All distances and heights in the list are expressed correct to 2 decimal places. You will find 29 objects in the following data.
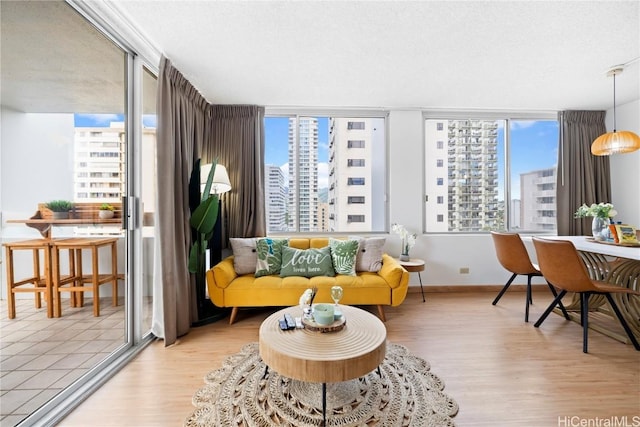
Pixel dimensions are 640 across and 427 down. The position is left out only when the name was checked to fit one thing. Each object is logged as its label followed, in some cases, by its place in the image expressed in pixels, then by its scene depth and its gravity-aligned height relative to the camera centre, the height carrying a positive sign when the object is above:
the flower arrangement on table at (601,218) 2.73 -0.11
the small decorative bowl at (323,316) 1.70 -0.68
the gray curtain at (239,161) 3.50 +0.67
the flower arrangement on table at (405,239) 3.40 -0.39
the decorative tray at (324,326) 1.68 -0.74
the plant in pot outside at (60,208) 1.71 +0.03
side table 3.13 -0.67
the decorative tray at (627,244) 2.41 -0.34
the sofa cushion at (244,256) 2.96 -0.50
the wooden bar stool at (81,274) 1.85 -0.49
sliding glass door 1.51 +0.18
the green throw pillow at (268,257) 2.90 -0.51
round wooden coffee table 1.38 -0.78
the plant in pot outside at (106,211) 2.11 +0.01
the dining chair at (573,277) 2.21 -0.59
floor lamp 2.89 -0.37
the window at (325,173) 3.76 +0.55
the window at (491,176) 3.86 +0.49
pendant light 2.59 +0.67
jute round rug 1.48 -1.17
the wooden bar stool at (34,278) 1.52 -0.41
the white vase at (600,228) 2.74 -0.21
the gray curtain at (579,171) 3.72 +0.53
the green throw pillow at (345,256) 2.92 -0.51
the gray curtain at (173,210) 2.29 +0.02
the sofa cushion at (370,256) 3.03 -0.53
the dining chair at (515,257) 2.85 -0.54
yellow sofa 2.65 -0.79
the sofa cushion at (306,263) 2.88 -0.58
